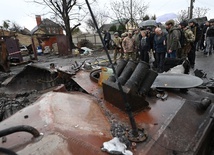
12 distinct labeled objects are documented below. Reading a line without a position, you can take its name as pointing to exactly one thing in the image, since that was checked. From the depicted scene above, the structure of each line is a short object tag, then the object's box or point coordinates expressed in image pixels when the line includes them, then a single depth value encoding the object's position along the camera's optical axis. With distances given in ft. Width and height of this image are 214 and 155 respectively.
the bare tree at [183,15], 102.02
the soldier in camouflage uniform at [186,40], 16.51
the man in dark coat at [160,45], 15.82
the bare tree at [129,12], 70.62
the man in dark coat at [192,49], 18.00
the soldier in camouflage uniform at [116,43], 25.26
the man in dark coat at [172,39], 14.90
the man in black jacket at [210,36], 22.20
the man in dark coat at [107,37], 34.81
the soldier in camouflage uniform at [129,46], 20.30
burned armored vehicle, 3.56
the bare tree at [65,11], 61.81
